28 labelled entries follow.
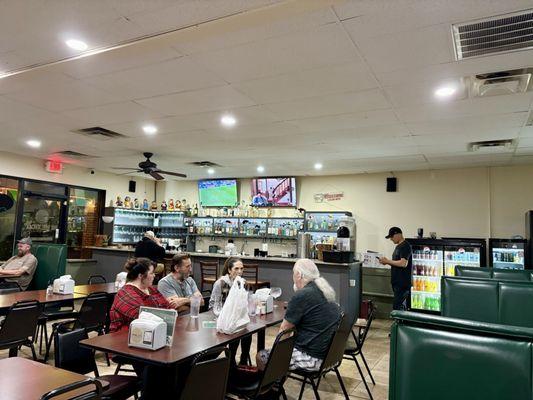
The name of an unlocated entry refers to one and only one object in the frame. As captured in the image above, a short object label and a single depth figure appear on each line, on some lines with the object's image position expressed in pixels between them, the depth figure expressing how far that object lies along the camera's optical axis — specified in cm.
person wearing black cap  645
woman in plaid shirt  314
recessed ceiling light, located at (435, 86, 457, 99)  382
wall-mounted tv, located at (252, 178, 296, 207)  931
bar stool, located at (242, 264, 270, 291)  663
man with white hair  312
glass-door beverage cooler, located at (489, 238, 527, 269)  680
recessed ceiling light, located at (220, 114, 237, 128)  493
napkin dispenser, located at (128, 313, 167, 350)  255
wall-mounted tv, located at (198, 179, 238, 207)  998
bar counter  629
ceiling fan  724
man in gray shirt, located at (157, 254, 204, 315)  425
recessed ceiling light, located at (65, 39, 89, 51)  311
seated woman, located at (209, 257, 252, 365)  401
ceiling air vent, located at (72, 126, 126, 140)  576
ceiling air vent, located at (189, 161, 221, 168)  802
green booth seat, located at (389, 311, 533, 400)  132
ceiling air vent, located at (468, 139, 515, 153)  577
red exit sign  841
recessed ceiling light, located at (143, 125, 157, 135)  548
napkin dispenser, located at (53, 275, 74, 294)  466
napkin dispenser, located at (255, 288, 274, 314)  384
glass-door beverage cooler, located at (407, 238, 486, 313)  703
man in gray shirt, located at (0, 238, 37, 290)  584
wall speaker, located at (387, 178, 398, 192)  838
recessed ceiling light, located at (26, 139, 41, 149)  668
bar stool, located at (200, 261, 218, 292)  710
